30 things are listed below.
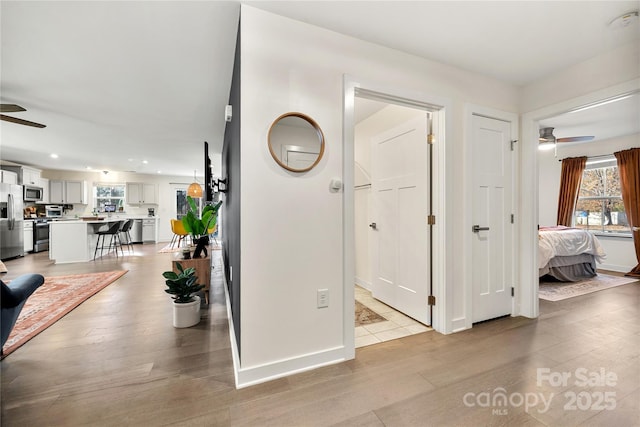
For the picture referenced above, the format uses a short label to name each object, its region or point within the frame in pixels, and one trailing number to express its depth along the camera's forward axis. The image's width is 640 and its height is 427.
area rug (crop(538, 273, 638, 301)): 3.47
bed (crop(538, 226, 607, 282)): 4.04
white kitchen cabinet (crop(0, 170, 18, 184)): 5.90
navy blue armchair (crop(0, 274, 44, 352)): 1.52
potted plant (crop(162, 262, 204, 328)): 2.45
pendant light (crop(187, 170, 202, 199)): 5.77
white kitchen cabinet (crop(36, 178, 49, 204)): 7.45
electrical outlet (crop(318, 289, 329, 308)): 1.85
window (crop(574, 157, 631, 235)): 5.07
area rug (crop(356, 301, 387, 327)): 2.61
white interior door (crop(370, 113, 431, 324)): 2.50
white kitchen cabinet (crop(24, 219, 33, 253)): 6.40
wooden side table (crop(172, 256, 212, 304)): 3.08
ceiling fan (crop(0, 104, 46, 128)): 2.77
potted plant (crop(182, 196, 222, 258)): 3.25
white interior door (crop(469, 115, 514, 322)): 2.54
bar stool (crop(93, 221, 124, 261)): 5.97
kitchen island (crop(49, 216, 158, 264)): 5.40
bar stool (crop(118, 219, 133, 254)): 6.81
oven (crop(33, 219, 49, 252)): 6.73
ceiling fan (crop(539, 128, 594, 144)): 4.22
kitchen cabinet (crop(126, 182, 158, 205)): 8.70
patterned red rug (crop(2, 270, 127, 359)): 2.32
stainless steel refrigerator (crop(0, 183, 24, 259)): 5.66
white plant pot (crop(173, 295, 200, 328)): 2.50
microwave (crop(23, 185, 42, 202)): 6.75
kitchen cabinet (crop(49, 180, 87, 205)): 7.79
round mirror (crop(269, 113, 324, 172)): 1.74
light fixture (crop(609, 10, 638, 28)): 1.75
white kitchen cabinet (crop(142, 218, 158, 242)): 8.84
